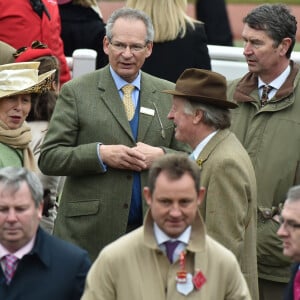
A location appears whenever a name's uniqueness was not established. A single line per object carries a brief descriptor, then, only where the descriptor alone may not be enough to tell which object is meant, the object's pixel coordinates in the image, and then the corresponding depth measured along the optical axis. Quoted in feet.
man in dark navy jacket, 48.62
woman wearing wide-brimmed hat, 60.03
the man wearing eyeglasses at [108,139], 58.49
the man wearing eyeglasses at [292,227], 49.26
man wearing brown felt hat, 54.34
